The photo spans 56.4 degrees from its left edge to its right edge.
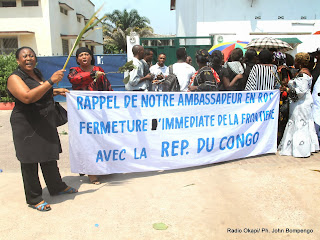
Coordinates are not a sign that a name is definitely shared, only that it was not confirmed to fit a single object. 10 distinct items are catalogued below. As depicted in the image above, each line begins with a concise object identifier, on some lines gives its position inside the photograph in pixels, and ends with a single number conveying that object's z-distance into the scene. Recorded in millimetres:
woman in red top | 3859
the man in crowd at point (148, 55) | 6164
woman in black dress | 3052
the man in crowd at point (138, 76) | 5090
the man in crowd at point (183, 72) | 5168
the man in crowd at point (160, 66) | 6672
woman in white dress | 4863
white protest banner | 3895
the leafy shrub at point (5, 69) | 9953
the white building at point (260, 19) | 12984
